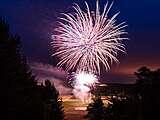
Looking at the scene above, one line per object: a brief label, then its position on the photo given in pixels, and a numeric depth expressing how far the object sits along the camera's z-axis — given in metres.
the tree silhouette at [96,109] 32.77
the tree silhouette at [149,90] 18.45
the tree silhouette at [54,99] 30.17
